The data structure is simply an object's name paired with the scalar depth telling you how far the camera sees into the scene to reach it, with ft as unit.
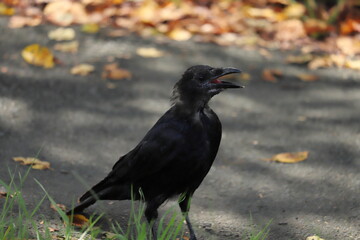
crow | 23.35
